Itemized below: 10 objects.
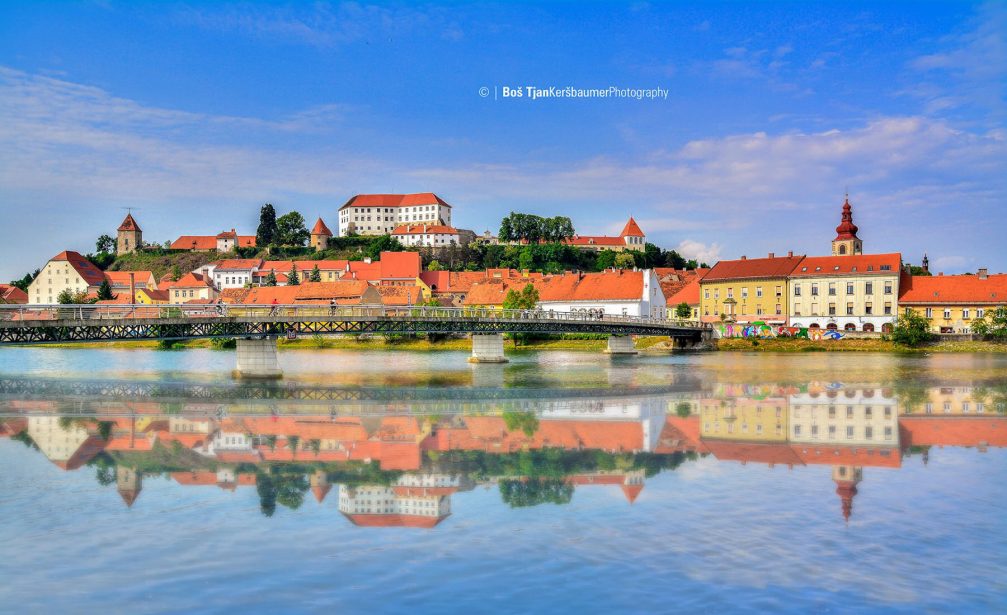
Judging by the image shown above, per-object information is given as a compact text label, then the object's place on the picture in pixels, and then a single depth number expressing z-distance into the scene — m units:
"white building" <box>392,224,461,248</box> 176.25
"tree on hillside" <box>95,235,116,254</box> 197.00
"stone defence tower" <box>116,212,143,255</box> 195.75
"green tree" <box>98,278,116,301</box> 133.62
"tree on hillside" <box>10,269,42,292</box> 168.50
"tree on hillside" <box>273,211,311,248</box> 183.50
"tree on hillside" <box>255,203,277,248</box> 184.00
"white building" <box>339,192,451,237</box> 193.88
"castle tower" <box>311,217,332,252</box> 181.62
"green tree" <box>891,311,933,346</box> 79.06
